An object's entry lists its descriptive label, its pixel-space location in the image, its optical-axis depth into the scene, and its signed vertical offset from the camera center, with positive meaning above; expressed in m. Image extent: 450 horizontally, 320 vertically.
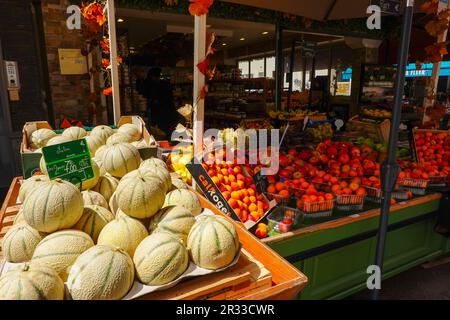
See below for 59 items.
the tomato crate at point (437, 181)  3.42 -0.91
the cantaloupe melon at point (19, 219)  1.35 -0.54
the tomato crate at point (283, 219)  2.38 -0.96
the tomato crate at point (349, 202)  2.79 -0.93
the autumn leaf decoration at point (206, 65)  2.42 +0.22
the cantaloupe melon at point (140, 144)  2.28 -0.37
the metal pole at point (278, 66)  6.95 +0.66
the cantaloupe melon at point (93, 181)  1.54 -0.43
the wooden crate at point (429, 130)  4.51 -0.49
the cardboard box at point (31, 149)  2.02 -0.38
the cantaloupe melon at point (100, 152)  1.89 -0.35
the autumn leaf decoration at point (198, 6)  2.20 +0.61
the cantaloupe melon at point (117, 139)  2.19 -0.32
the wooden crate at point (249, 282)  1.08 -0.68
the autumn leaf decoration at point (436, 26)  4.08 +0.90
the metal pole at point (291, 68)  8.42 +0.69
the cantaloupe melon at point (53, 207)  1.15 -0.41
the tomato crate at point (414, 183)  3.21 -0.87
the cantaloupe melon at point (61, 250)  1.03 -0.51
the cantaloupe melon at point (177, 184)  1.65 -0.48
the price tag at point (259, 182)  2.75 -0.75
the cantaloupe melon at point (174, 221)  1.23 -0.50
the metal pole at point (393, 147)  1.81 -0.31
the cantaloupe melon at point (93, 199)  1.38 -0.46
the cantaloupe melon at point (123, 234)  1.13 -0.50
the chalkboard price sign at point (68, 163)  1.47 -0.32
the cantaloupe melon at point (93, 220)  1.23 -0.50
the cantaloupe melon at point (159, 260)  1.04 -0.55
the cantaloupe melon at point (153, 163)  1.64 -0.37
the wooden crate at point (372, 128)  4.41 -0.49
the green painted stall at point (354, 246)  2.47 -1.31
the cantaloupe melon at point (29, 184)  1.49 -0.44
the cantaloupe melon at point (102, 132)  2.33 -0.29
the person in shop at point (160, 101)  6.27 -0.15
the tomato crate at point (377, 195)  2.96 -0.94
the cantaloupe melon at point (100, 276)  0.94 -0.54
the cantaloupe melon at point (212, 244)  1.12 -0.53
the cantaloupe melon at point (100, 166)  1.76 -0.40
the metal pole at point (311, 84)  10.69 +0.37
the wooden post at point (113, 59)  2.77 +0.32
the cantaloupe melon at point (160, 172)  1.47 -0.38
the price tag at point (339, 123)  5.39 -0.47
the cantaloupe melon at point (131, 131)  2.44 -0.29
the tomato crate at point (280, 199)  2.63 -0.86
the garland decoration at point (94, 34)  3.15 +0.78
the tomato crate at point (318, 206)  2.61 -0.92
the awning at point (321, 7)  4.77 +1.34
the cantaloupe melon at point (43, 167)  1.74 -0.41
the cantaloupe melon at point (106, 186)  1.60 -0.47
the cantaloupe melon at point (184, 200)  1.47 -0.49
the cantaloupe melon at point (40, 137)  2.36 -0.33
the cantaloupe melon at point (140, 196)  1.26 -0.41
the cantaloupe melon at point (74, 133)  2.25 -0.28
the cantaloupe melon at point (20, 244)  1.13 -0.54
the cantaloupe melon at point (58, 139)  2.13 -0.31
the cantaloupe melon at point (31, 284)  0.86 -0.53
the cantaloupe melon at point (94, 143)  2.16 -0.34
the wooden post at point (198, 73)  2.38 +0.16
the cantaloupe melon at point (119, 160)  1.75 -0.37
